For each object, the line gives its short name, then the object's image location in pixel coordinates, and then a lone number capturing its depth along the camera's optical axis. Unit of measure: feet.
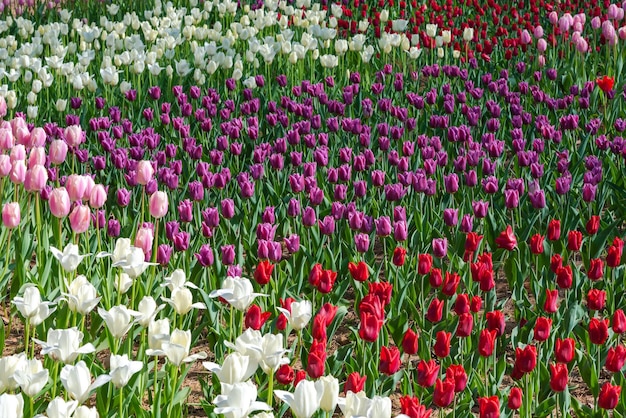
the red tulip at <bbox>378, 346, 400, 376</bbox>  15.78
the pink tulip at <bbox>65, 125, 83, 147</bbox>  26.90
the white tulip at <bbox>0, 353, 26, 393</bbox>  13.82
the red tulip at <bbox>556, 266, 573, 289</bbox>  19.29
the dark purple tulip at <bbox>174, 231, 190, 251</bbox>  22.43
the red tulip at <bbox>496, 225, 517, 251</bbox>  21.99
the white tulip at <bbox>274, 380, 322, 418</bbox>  12.92
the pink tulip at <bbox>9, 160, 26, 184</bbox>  22.71
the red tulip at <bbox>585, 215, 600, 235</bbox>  22.99
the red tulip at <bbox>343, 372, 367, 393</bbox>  14.43
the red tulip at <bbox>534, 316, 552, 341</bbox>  17.31
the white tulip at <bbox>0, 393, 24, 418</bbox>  11.93
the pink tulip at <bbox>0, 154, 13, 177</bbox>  22.97
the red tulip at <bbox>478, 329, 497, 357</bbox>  16.60
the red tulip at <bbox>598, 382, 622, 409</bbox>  15.38
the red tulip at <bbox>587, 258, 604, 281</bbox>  20.15
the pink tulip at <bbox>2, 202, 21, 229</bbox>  21.12
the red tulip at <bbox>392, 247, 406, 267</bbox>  21.14
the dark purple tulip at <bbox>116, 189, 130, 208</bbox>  25.08
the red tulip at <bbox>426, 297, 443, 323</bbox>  17.89
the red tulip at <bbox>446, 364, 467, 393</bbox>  15.46
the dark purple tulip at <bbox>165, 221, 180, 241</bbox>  23.32
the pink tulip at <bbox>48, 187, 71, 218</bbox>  20.95
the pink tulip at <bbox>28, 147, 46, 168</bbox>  23.45
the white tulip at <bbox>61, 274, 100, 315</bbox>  16.55
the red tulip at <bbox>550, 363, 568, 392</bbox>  15.68
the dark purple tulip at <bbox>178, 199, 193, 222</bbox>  23.60
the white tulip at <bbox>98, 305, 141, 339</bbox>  15.56
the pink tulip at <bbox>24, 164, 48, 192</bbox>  22.30
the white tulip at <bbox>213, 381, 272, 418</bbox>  12.67
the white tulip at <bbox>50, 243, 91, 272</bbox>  18.14
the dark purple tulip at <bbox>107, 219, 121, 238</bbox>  23.71
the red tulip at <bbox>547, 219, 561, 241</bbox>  22.50
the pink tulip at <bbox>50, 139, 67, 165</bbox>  25.14
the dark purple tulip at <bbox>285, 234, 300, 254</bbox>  22.73
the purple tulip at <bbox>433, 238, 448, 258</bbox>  21.94
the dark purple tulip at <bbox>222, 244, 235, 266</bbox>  21.37
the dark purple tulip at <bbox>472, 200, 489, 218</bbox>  24.30
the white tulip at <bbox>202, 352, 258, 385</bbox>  13.58
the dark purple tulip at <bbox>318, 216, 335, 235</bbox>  23.28
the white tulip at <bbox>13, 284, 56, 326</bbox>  16.24
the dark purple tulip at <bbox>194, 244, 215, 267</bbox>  21.28
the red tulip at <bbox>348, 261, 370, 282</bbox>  19.71
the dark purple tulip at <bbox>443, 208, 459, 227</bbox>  24.30
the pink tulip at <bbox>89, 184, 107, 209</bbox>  21.99
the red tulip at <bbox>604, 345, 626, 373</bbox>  16.33
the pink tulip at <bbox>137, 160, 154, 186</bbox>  23.21
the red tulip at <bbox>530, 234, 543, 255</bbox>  21.50
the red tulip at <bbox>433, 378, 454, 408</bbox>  15.00
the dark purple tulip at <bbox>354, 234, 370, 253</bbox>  22.80
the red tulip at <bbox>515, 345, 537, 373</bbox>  16.18
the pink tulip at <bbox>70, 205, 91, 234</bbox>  20.73
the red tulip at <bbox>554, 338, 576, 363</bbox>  16.27
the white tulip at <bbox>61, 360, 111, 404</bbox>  13.36
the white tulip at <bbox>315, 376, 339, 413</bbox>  13.21
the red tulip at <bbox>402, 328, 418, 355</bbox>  16.22
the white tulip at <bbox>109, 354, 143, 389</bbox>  14.07
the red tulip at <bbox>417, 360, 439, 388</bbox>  15.56
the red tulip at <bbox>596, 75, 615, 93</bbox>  35.35
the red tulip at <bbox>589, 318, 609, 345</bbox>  17.12
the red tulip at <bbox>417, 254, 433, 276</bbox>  20.69
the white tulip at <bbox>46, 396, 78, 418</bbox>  12.33
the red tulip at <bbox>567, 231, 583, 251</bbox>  21.49
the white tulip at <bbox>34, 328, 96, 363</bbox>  14.74
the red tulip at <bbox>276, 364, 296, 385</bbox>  16.48
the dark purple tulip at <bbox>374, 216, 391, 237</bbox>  22.86
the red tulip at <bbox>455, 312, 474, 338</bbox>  17.63
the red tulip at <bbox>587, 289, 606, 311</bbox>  18.58
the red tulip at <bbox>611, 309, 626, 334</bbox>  17.50
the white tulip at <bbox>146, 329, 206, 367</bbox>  14.87
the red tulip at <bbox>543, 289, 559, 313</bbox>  18.67
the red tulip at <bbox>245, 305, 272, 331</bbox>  17.39
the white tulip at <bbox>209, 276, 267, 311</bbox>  16.99
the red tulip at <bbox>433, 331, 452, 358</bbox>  16.70
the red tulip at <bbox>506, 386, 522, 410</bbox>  15.30
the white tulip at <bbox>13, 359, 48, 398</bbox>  13.83
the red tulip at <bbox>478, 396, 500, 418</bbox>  14.40
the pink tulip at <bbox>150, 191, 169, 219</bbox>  21.31
